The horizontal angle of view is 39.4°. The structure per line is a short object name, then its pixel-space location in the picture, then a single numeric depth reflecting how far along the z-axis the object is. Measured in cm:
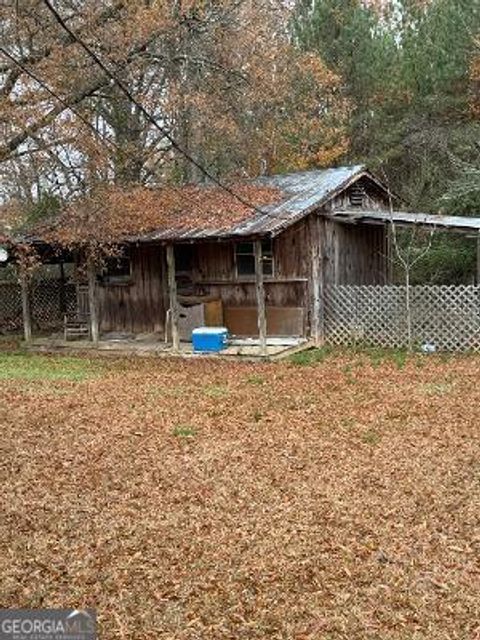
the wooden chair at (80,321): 1614
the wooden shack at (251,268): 1384
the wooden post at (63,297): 1961
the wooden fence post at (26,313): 1590
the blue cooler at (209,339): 1346
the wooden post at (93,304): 1479
